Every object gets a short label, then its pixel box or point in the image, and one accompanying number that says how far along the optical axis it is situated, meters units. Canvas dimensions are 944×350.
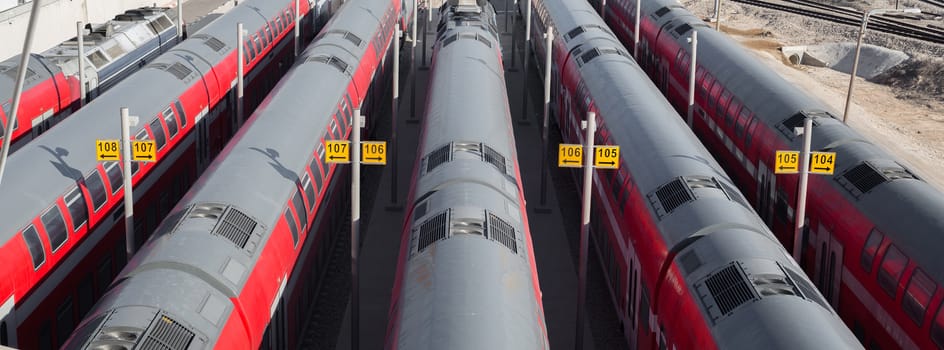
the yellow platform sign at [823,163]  19.38
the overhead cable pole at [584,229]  18.84
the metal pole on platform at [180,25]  39.09
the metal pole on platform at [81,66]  27.17
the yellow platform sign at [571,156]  20.17
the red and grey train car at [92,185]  16.20
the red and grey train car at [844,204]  15.90
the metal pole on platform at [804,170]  18.91
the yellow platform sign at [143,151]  19.08
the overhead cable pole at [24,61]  9.37
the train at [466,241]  12.69
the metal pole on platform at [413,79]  36.83
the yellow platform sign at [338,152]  19.14
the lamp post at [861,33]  28.29
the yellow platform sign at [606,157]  19.75
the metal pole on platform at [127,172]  18.16
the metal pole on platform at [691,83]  29.75
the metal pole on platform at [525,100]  38.09
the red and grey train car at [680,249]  13.32
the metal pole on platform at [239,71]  29.03
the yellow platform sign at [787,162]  19.66
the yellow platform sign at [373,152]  19.66
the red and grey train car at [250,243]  12.88
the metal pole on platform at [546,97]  28.89
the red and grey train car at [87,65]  25.25
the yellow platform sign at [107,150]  18.83
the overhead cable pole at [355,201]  18.09
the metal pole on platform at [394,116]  28.48
